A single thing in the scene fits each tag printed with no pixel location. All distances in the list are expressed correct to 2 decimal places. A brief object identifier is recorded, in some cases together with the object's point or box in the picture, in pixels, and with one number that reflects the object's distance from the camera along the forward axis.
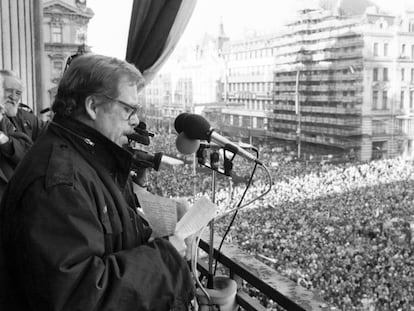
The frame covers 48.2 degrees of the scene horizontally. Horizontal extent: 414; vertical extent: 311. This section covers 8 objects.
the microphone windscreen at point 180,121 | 1.14
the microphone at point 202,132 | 1.12
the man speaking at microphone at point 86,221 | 0.71
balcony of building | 1.13
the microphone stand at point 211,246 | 1.28
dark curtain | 2.40
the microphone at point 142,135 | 1.29
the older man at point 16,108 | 2.13
